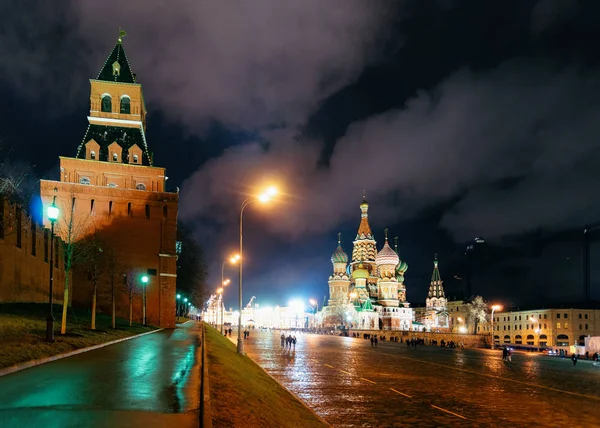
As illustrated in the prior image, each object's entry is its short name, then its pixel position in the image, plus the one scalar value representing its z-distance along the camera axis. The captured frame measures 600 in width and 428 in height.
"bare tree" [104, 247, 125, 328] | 42.50
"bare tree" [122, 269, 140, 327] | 48.62
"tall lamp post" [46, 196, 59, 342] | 20.06
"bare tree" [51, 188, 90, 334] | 40.81
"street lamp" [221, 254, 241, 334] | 52.64
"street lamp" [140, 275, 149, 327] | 46.44
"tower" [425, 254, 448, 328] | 154.75
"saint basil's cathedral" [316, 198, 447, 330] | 131.75
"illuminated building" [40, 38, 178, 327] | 51.03
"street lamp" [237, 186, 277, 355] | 26.86
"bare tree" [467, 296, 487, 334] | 109.25
